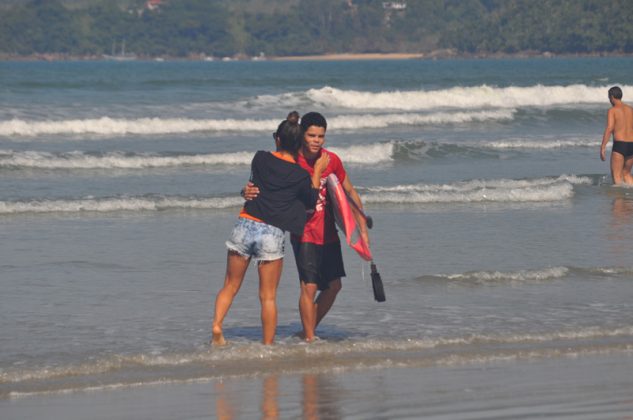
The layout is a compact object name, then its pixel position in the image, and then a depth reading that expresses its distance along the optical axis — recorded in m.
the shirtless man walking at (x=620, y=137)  31.08
